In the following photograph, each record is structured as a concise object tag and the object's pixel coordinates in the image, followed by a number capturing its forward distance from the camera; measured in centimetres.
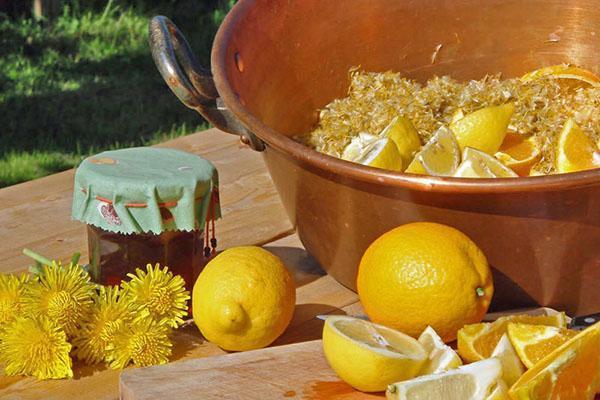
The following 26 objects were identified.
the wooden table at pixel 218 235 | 111
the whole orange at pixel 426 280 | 107
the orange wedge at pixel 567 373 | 100
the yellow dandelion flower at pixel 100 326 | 111
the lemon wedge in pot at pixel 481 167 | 114
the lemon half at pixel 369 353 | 104
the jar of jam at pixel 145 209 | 114
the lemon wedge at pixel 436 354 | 105
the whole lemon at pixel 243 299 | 110
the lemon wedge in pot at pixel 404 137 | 119
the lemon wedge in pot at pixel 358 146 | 119
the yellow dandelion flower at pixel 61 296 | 111
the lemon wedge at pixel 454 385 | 102
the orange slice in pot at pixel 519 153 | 120
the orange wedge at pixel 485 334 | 107
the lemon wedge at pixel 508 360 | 105
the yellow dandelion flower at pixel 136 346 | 111
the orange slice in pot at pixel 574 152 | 118
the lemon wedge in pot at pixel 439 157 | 115
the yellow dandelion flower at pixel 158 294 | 113
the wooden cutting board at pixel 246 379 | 106
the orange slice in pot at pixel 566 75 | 133
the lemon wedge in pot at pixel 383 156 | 114
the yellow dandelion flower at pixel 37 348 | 110
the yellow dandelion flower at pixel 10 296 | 113
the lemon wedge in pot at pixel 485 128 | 119
